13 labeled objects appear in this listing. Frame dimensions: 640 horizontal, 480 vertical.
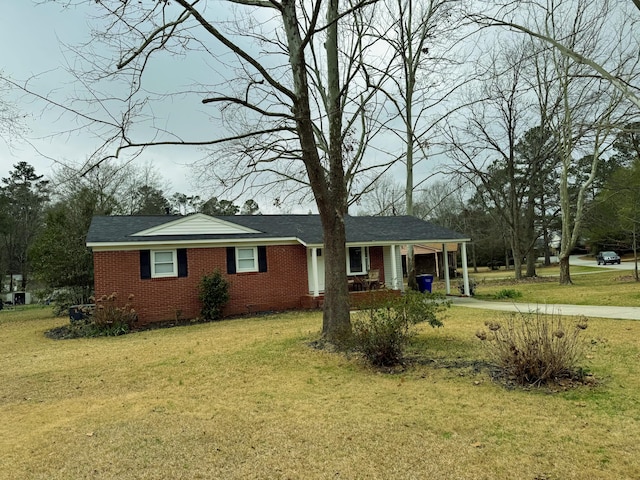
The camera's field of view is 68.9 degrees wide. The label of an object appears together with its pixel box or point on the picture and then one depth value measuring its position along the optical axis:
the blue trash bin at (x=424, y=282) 19.92
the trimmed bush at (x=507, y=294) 17.59
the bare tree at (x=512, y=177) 28.10
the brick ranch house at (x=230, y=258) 14.96
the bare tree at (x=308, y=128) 7.74
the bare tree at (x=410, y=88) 10.27
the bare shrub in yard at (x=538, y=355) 5.60
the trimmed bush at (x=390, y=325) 6.94
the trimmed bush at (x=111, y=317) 13.49
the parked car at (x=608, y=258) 44.69
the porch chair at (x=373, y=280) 18.27
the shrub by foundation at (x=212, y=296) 15.34
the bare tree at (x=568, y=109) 14.72
